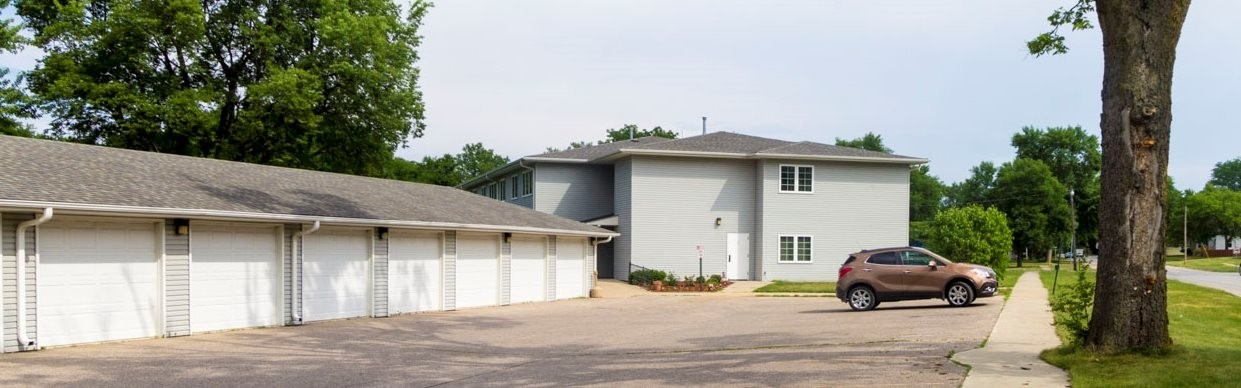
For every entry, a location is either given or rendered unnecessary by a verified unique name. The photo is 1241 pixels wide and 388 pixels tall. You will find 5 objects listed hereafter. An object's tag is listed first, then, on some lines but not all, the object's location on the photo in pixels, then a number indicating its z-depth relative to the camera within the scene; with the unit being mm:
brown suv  21797
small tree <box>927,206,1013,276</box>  33000
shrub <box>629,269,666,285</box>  35031
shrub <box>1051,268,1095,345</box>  11743
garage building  14086
